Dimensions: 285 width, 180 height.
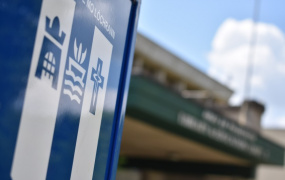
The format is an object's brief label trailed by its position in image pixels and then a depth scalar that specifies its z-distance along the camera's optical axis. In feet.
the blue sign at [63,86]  3.92
